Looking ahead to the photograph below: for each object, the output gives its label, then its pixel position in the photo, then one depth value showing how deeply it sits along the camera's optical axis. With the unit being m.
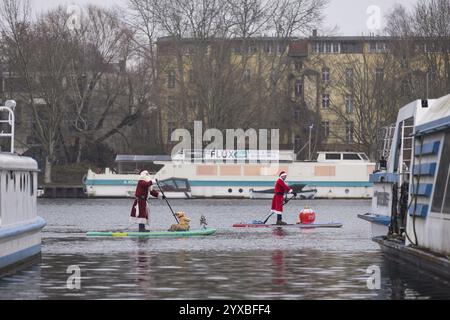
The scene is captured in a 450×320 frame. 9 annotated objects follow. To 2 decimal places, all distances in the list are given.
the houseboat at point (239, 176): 107.94
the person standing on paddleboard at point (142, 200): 39.69
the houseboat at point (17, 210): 25.67
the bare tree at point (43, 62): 106.00
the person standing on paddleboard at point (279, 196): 46.09
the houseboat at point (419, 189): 24.27
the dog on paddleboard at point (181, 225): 41.66
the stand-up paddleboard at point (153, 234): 39.94
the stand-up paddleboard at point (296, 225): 47.01
